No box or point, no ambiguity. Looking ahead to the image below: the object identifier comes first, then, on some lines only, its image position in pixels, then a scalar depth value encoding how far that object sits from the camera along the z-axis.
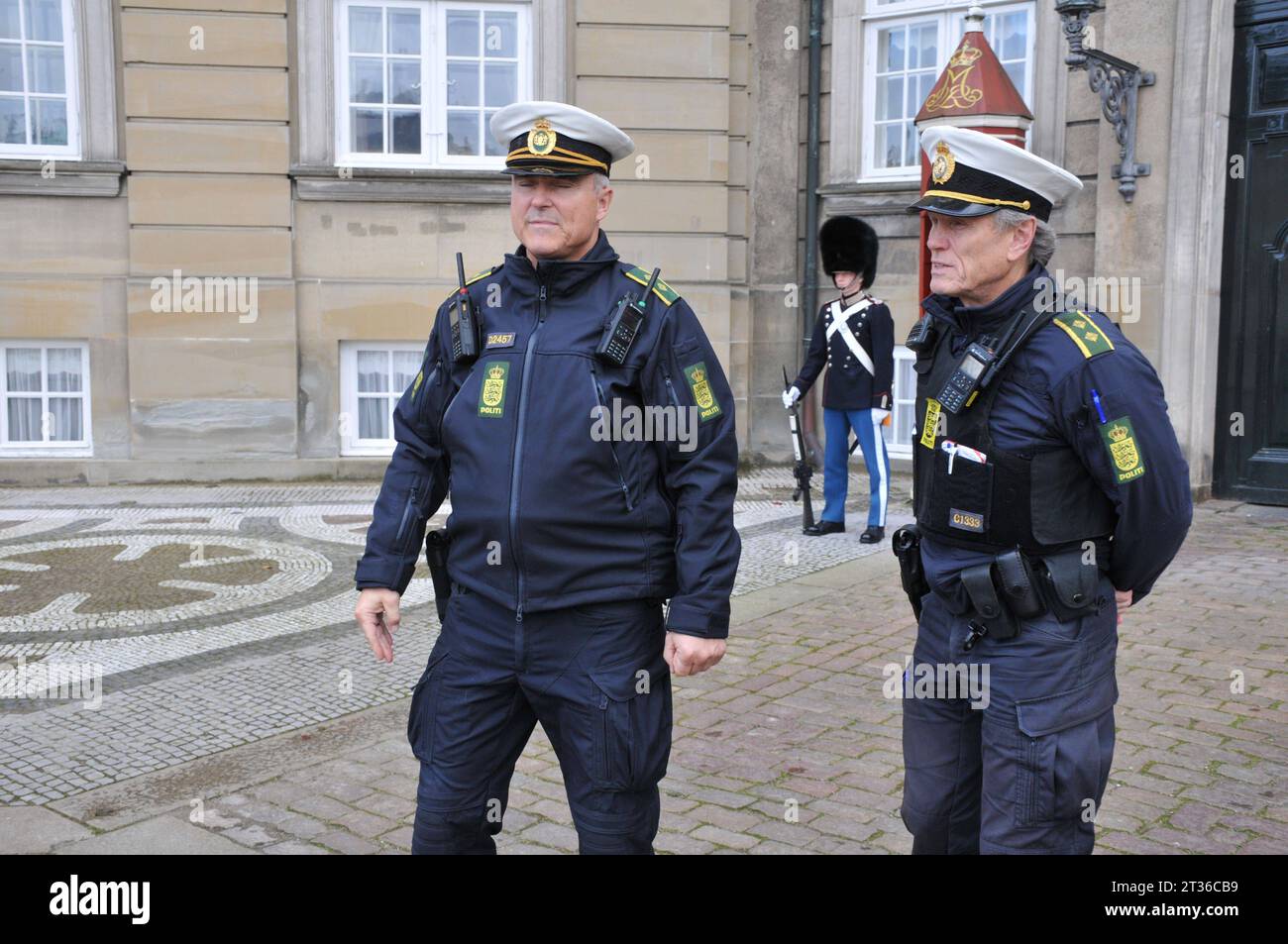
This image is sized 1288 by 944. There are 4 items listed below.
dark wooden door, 10.77
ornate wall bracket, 10.41
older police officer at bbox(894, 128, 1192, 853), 3.14
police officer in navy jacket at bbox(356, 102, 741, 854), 3.28
